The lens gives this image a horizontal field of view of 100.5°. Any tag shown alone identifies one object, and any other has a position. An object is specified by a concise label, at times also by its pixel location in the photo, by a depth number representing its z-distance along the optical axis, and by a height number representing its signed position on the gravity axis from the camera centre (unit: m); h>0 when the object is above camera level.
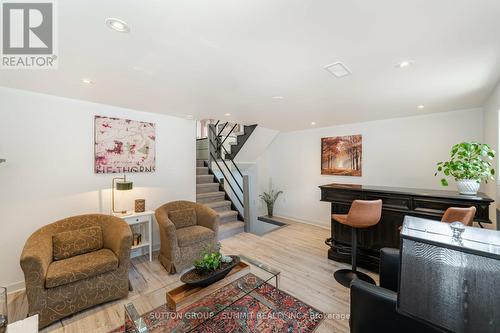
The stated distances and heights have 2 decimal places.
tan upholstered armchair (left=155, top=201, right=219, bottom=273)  2.88 -0.99
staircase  4.46 -0.83
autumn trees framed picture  4.63 +0.25
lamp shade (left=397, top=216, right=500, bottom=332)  0.56 -0.33
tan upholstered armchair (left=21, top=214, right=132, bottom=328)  1.89 -1.01
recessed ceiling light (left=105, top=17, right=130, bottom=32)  1.35 +0.95
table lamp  3.02 -0.28
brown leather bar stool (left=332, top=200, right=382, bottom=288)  2.54 -0.64
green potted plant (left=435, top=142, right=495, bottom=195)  2.31 -0.02
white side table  3.08 -0.91
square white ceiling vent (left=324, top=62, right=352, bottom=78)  1.96 +0.95
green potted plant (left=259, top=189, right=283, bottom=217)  6.19 -0.98
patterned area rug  1.65 -1.43
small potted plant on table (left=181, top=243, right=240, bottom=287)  1.87 -0.99
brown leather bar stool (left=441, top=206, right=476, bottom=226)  1.98 -0.48
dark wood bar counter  2.39 -0.55
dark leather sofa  1.14 -0.86
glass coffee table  1.59 -1.19
